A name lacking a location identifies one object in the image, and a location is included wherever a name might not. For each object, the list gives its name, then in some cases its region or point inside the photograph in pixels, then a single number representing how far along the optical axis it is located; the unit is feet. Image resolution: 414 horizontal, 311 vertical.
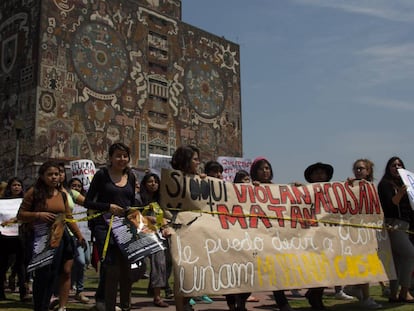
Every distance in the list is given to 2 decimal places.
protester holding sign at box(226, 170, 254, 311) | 15.46
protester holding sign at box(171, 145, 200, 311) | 13.89
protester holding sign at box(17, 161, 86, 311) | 13.78
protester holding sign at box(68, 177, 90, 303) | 19.22
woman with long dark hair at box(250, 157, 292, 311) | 16.44
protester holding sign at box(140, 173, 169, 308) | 18.03
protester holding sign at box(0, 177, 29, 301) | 19.59
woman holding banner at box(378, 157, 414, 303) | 17.29
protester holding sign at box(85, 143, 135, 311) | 13.38
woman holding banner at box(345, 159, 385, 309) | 16.97
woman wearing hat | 17.58
